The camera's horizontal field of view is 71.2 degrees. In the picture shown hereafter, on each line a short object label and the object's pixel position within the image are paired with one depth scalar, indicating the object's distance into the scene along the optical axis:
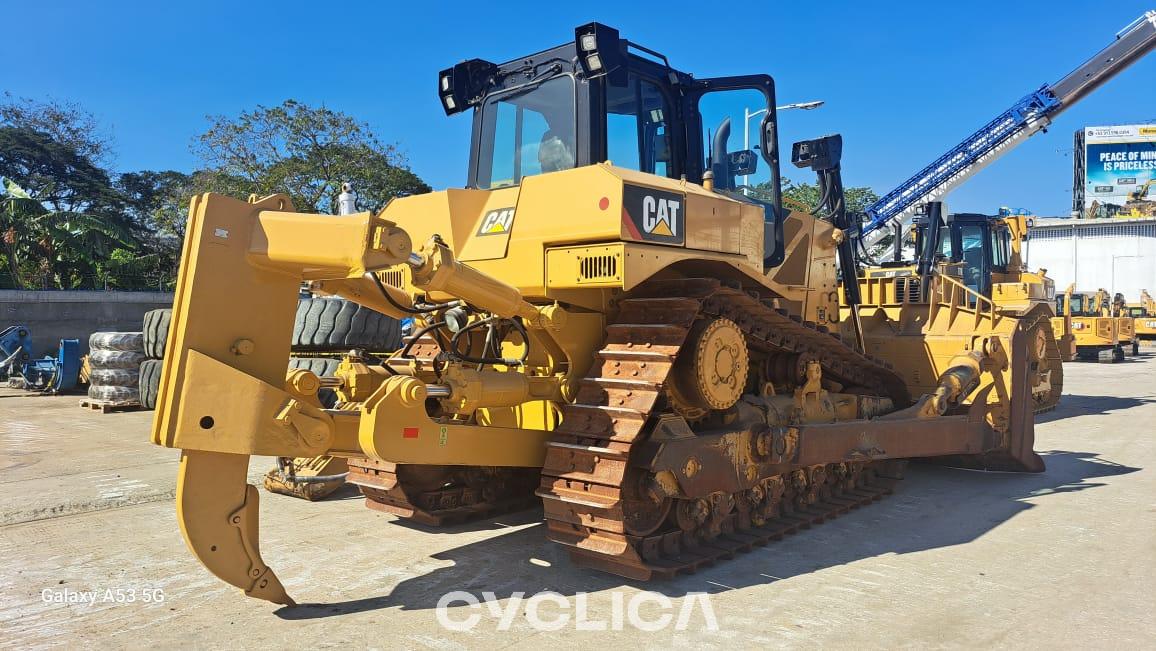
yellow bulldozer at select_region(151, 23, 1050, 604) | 4.16
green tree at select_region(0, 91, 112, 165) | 36.66
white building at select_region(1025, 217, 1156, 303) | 51.28
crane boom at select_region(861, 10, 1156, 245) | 24.89
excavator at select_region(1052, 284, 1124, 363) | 26.45
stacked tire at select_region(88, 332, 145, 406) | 13.48
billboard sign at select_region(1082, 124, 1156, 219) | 64.44
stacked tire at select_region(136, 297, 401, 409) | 10.58
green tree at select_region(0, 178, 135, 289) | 27.05
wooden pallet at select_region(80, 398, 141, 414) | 13.27
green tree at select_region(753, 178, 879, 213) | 42.31
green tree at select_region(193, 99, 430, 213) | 26.67
